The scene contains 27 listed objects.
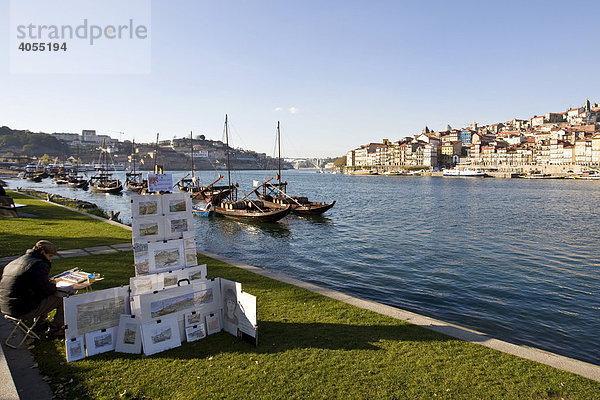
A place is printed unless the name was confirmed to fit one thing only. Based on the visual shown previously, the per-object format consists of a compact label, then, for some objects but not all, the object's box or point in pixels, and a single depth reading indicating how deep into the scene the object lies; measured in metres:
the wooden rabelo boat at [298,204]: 39.88
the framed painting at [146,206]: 7.00
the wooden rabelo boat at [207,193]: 45.97
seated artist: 6.01
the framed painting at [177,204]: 7.39
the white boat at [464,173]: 148.56
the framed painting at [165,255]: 7.10
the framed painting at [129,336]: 6.32
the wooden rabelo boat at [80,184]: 79.44
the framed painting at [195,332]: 6.71
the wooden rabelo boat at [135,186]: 69.06
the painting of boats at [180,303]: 6.43
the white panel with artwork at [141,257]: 6.90
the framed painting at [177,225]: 7.35
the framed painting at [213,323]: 6.99
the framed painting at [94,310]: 6.03
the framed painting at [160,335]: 6.26
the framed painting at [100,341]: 6.19
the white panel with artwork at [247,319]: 6.51
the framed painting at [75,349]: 5.96
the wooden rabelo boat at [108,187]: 70.68
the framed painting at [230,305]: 6.84
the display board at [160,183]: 8.31
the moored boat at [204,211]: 40.19
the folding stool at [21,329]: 6.14
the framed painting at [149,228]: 6.96
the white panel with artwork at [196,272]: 7.37
